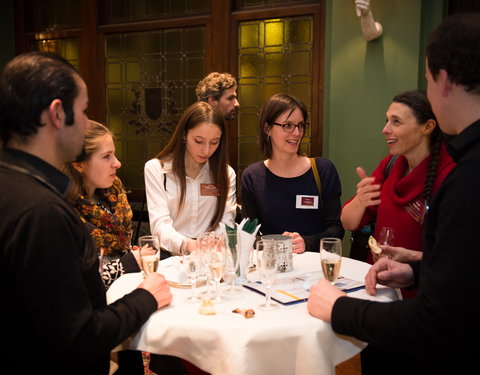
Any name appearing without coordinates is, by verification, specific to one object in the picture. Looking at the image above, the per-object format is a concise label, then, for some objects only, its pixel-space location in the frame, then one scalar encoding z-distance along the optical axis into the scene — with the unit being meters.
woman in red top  2.25
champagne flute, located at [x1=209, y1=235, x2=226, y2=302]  1.63
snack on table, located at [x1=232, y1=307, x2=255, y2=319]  1.48
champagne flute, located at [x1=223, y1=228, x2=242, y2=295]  1.72
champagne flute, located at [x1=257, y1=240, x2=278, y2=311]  1.54
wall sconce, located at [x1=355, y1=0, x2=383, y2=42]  3.49
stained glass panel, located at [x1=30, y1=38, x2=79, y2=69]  5.70
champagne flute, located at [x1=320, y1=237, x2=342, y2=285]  1.72
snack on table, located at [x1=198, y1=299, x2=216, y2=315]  1.51
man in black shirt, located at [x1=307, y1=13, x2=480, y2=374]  1.11
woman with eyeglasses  2.80
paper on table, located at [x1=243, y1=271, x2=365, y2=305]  1.64
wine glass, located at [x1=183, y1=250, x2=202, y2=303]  1.65
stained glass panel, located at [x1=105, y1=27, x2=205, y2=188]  5.15
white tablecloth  1.39
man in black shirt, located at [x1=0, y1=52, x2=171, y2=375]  1.11
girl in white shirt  2.76
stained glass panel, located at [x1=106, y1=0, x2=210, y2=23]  5.03
